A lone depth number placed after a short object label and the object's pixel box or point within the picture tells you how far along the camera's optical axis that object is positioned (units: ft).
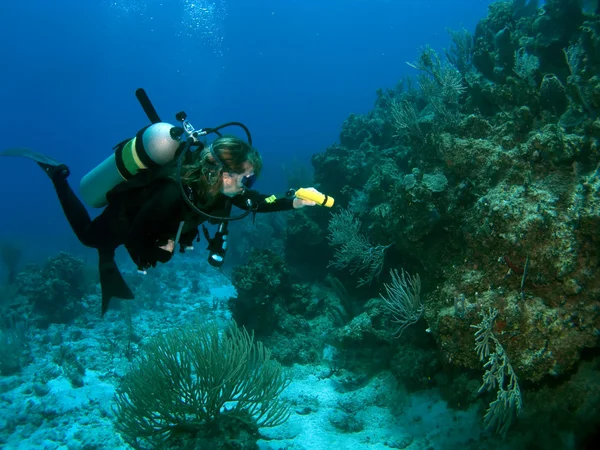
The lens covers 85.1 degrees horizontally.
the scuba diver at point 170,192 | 10.74
